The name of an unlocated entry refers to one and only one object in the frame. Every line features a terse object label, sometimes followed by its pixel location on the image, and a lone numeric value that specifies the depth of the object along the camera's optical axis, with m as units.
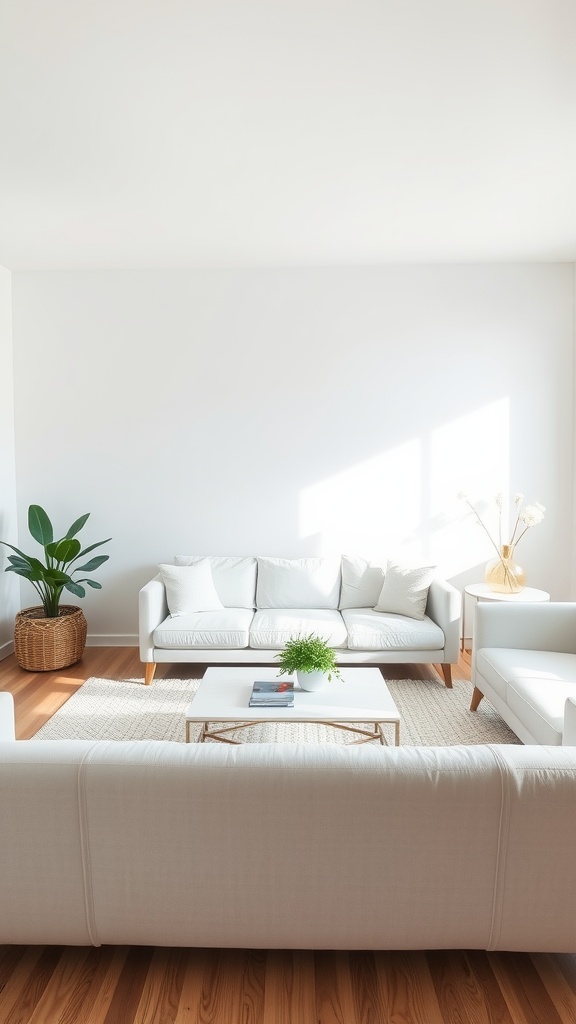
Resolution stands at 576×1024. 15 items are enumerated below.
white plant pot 3.36
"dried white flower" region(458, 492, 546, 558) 4.62
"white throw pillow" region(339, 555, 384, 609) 4.95
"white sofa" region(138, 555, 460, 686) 4.41
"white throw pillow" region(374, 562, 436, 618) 4.64
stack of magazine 3.20
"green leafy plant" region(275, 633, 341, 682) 3.31
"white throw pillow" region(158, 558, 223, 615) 4.68
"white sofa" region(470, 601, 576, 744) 2.99
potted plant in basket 4.75
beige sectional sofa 1.71
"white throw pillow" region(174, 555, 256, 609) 4.95
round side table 4.48
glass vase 4.66
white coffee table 3.08
